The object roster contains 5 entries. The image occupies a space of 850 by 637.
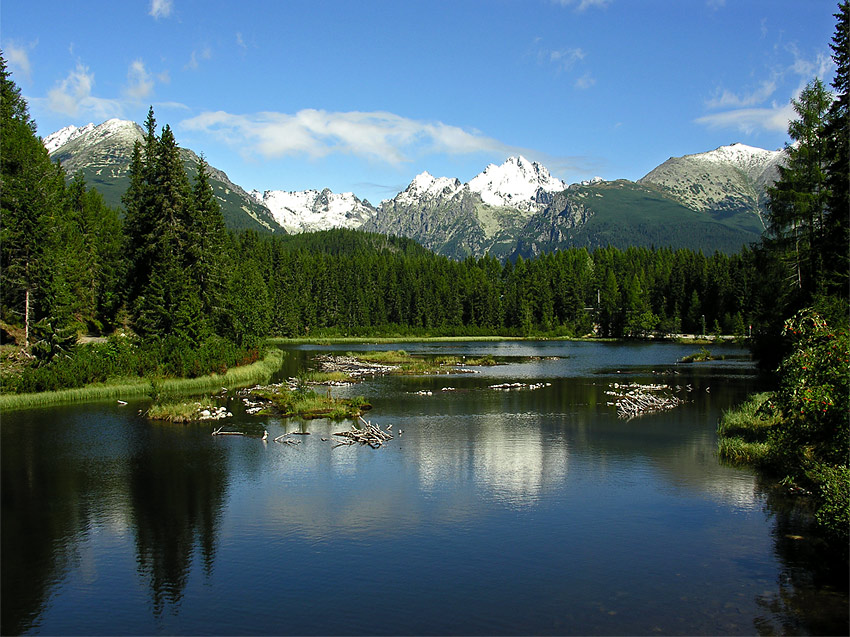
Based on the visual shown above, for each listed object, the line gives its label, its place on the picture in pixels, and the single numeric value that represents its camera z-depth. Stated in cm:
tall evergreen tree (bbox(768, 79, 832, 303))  5209
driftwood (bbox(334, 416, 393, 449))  4171
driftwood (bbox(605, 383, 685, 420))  5359
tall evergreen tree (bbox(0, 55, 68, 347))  6375
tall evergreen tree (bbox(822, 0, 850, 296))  4741
